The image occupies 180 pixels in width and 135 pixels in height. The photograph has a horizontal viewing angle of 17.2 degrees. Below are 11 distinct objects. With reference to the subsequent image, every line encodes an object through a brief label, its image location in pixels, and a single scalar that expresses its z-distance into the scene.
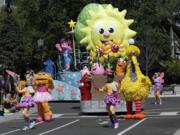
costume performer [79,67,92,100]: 23.01
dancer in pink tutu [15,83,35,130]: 17.78
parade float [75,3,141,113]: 22.25
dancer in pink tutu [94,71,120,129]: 17.19
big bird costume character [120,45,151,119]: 19.58
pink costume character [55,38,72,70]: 33.43
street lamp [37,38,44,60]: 41.50
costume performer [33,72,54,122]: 19.89
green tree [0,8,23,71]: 54.28
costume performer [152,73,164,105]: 27.48
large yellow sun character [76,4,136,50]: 26.19
